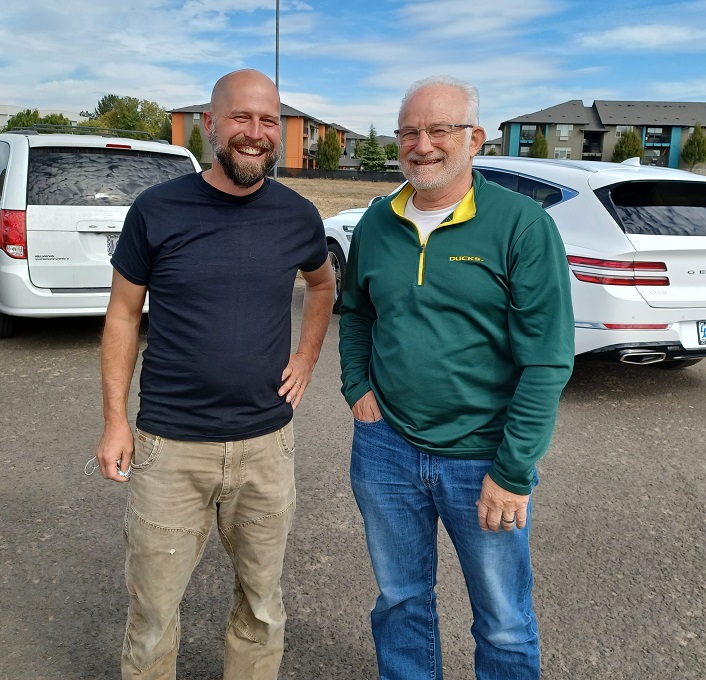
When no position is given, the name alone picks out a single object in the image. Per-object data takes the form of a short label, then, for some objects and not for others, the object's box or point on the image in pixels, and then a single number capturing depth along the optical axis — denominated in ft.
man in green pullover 6.43
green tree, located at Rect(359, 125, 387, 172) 311.27
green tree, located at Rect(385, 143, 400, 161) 308.17
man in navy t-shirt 6.91
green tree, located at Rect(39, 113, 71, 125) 354.17
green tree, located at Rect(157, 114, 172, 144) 363.27
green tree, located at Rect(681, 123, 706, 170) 300.61
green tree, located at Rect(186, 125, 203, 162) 298.15
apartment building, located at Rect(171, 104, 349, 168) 329.93
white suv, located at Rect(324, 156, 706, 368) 16.58
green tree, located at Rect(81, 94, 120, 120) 478.18
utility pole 67.35
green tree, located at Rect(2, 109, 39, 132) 326.28
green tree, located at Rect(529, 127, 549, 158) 310.33
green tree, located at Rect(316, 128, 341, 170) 298.15
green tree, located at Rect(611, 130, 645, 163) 300.81
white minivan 20.63
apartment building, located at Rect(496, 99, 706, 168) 320.50
